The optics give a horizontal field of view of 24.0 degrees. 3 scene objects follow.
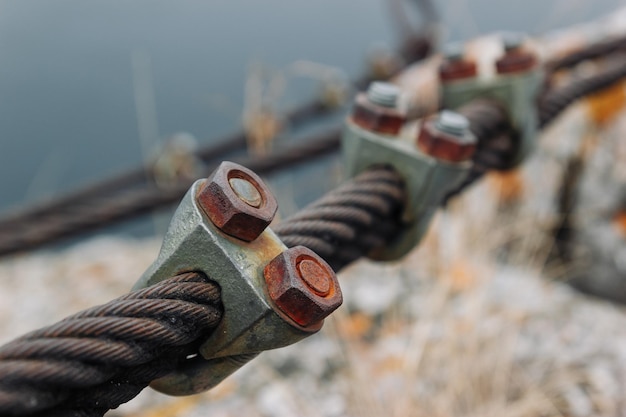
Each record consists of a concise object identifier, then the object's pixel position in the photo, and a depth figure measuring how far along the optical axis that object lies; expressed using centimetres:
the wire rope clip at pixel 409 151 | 52
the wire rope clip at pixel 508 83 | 60
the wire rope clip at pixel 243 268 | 42
